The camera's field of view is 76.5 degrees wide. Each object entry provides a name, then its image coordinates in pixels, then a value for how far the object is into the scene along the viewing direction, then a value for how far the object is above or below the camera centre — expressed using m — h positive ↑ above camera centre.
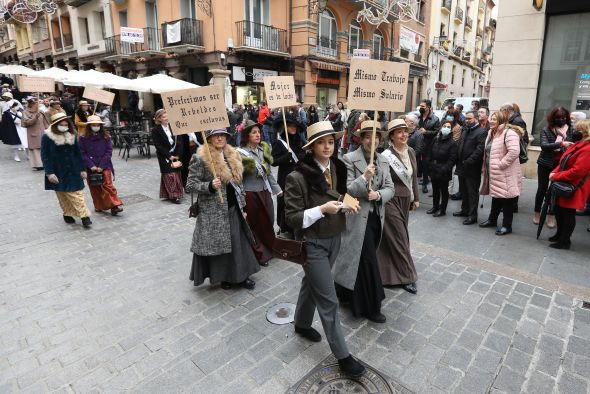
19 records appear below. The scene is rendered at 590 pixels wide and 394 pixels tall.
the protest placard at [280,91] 5.89 +0.31
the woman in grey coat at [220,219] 3.87 -1.13
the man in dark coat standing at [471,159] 6.33 -0.81
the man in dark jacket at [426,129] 8.00 -0.37
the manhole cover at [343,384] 2.71 -1.97
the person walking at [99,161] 6.57 -0.86
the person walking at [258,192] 4.72 -1.01
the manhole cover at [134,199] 7.72 -1.81
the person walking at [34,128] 10.15 -0.44
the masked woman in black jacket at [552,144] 5.98 -0.52
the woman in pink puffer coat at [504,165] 5.61 -0.80
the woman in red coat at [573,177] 4.93 -0.86
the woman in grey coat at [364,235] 3.22 -1.08
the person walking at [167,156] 7.45 -0.89
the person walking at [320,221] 2.77 -0.81
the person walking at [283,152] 5.50 -0.61
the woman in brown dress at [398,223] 4.03 -1.18
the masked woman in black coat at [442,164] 6.62 -0.93
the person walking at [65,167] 5.83 -0.86
